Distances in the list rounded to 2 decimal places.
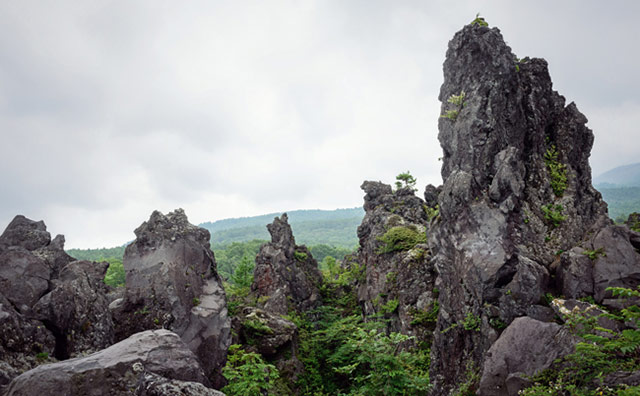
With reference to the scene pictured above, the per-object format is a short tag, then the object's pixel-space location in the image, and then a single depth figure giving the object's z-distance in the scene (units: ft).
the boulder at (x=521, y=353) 36.63
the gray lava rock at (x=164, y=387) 18.44
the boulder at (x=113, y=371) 22.35
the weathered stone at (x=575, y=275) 44.06
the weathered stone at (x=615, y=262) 41.39
